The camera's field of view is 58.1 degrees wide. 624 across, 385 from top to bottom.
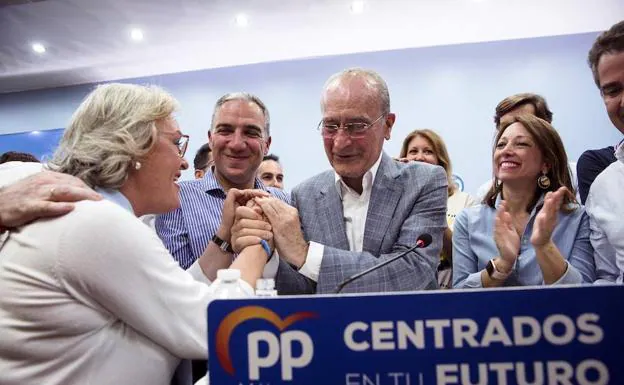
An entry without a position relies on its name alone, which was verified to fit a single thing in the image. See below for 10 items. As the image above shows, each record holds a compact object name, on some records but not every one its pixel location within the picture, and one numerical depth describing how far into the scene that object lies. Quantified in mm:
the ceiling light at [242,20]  5018
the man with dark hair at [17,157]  3210
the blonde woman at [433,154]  3131
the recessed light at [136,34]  5250
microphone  1286
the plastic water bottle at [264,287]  1249
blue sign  708
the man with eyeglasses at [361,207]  1613
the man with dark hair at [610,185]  1636
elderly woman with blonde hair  1142
